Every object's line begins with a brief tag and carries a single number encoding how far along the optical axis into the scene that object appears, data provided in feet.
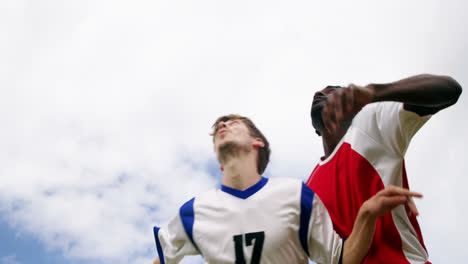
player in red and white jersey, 8.38
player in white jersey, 8.80
